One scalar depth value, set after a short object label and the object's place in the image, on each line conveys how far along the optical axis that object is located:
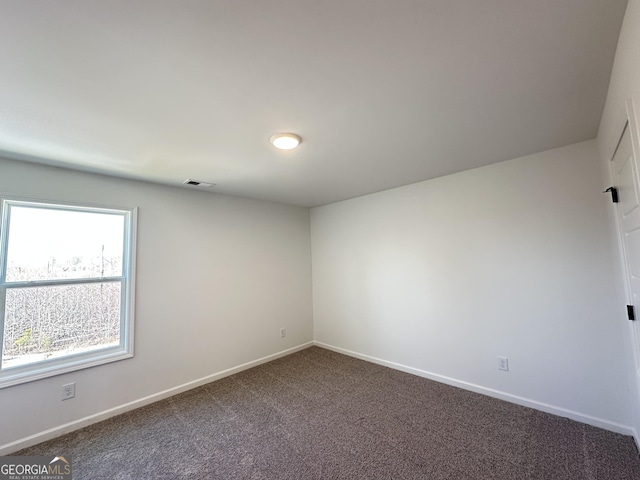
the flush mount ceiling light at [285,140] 2.08
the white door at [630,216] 1.42
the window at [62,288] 2.35
